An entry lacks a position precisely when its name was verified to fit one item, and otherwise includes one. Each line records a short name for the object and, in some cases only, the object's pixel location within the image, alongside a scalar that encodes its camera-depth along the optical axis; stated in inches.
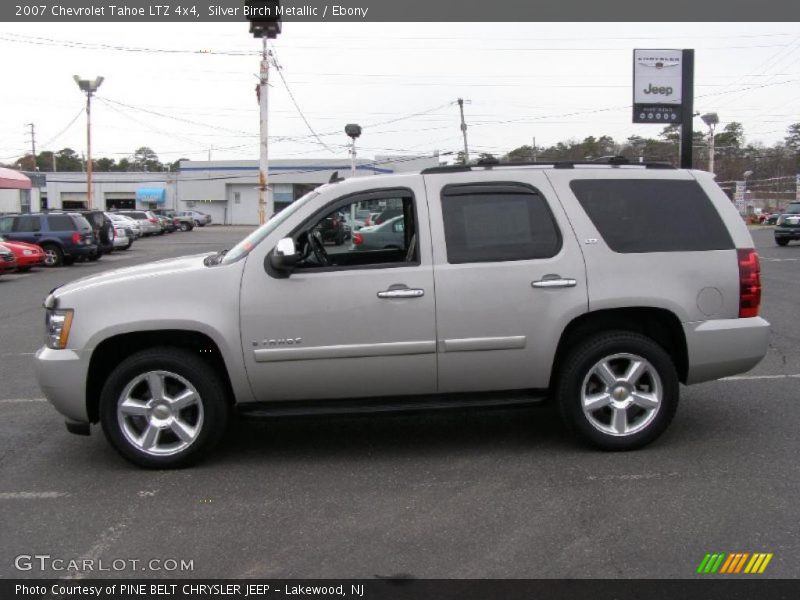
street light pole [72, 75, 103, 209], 1776.6
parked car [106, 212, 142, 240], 1572.3
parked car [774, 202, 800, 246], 1190.9
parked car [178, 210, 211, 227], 2623.0
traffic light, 626.2
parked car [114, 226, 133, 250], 1335.3
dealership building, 3053.6
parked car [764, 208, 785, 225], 2213.6
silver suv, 207.5
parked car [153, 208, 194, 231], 2285.9
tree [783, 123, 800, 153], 3327.0
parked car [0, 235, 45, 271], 883.4
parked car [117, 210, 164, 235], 1903.3
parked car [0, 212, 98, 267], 997.2
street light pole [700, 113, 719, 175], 1826.3
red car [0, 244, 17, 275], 807.1
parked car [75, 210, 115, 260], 1075.0
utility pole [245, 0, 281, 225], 626.5
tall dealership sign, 1120.8
